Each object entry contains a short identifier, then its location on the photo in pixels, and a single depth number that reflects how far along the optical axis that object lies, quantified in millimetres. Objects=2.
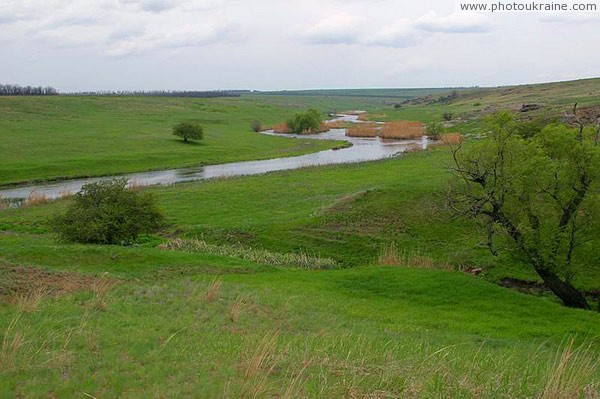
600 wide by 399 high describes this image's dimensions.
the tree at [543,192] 19438
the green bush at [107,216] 28844
